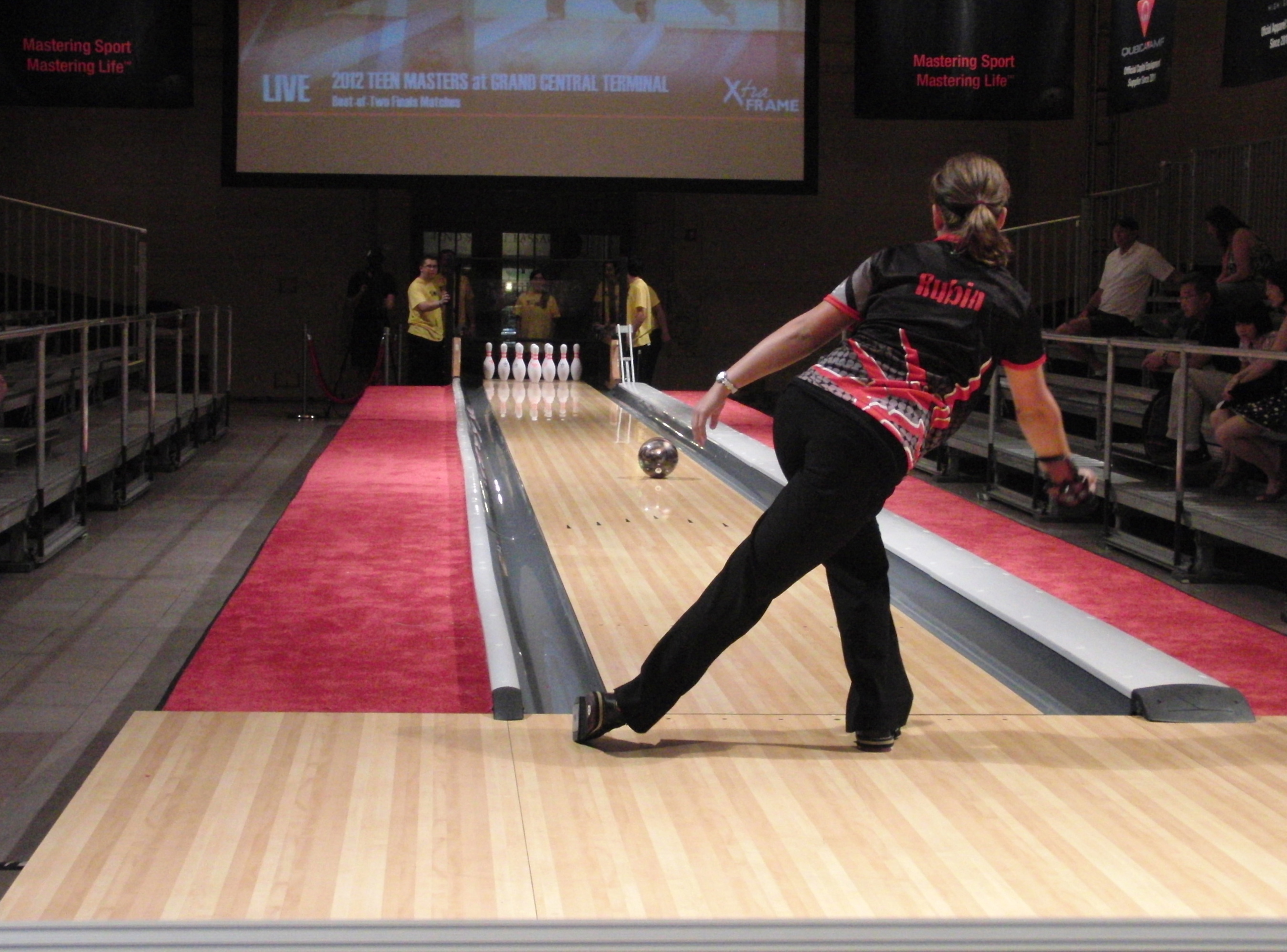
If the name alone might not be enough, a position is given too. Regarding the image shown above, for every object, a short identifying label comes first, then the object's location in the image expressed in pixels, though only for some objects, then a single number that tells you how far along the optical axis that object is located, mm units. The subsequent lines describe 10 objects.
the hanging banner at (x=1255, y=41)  6938
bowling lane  3412
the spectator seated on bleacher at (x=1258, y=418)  5285
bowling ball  7023
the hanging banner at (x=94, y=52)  9625
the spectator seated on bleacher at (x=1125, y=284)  8430
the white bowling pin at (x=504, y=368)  11914
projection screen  10664
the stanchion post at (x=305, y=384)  11594
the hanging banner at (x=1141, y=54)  8953
